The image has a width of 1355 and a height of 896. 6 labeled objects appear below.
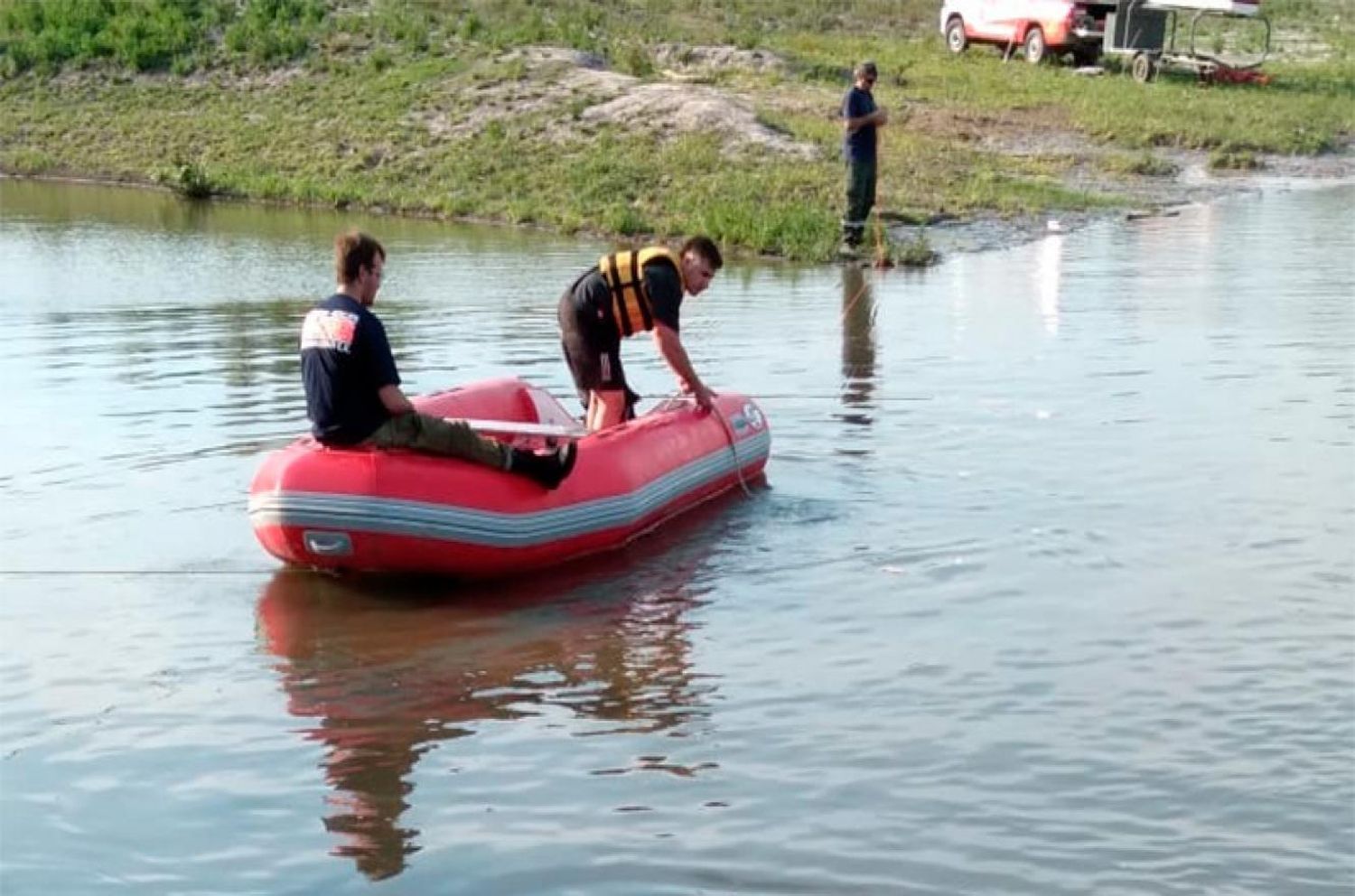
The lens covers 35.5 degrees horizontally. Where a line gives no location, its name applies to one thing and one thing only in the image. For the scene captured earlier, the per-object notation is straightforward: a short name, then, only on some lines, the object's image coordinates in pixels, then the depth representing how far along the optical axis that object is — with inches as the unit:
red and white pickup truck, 1473.9
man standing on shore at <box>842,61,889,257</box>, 797.2
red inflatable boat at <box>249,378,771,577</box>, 377.7
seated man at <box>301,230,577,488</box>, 372.5
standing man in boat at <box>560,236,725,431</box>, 436.5
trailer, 1433.3
